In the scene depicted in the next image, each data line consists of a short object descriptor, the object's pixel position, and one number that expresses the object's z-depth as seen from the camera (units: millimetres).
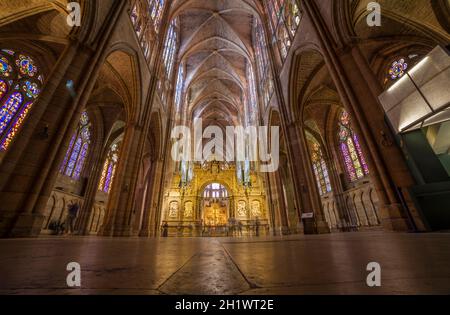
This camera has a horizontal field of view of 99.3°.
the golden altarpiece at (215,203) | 20188
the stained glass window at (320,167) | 17125
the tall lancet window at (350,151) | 14047
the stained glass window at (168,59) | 13637
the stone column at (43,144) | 4008
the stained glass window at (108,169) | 17172
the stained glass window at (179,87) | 18391
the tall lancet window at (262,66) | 13500
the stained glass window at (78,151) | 13766
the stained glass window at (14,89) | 9290
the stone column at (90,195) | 13329
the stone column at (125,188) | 7621
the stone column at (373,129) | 4523
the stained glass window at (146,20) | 9328
